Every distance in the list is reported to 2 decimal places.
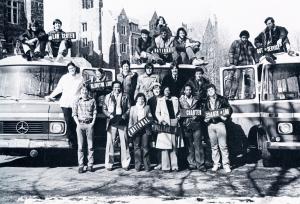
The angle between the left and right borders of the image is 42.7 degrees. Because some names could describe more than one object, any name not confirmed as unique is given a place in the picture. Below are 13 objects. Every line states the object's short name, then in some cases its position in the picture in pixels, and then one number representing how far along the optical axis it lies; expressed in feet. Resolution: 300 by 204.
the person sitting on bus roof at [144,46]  32.70
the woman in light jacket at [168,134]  27.58
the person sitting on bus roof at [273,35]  30.76
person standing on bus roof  31.09
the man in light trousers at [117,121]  28.27
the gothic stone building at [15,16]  93.40
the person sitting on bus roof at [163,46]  32.40
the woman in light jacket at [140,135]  27.61
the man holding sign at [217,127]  26.68
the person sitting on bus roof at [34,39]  32.24
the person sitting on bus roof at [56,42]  32.24
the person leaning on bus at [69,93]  28.40
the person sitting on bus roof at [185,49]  32.99
